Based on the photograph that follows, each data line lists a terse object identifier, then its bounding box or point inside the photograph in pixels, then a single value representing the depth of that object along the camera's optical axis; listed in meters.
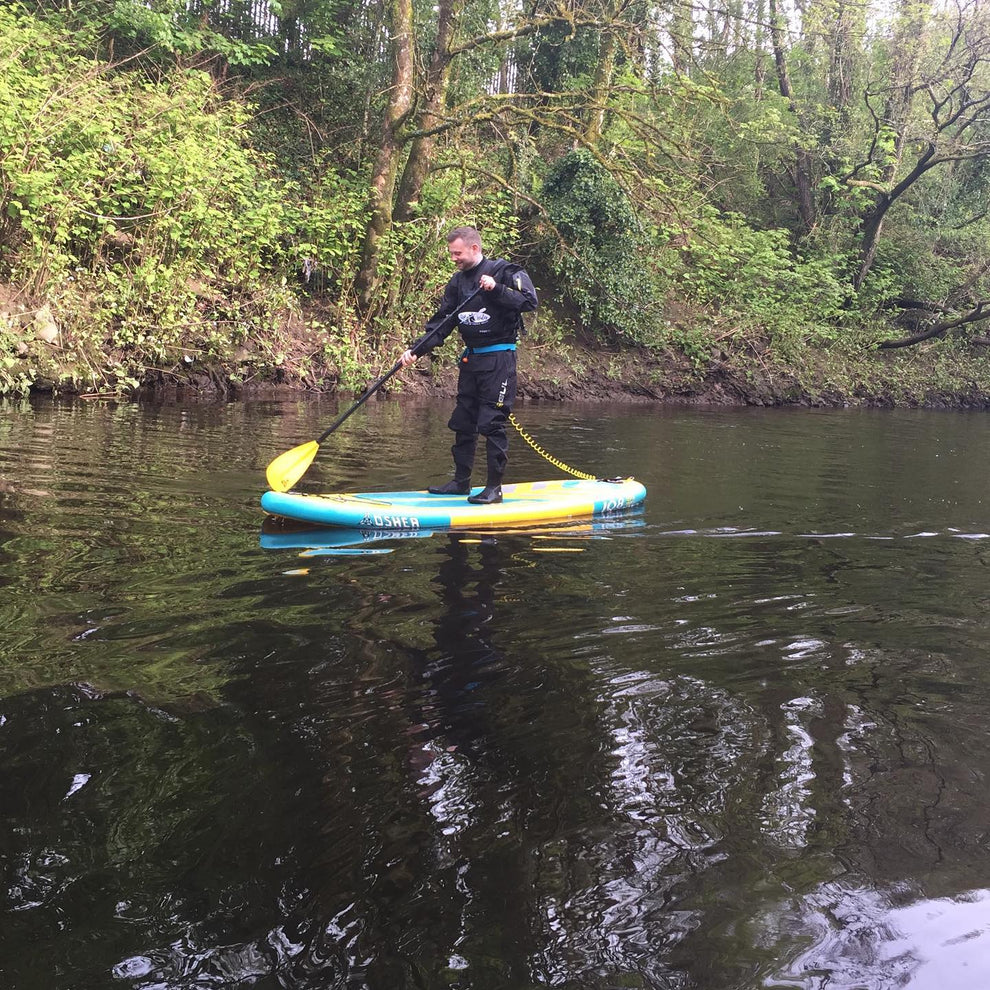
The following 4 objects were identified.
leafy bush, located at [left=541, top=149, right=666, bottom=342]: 18.84
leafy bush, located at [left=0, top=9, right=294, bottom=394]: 11.41
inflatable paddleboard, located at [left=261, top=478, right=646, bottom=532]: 5.95
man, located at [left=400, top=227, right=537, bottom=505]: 6.47
